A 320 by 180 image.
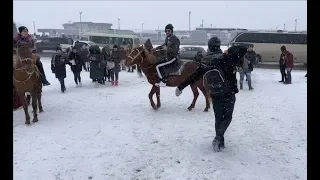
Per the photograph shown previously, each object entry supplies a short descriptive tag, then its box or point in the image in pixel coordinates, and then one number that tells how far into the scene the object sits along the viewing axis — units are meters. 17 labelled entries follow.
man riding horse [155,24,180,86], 8.70
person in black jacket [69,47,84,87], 12.78
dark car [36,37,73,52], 30.52
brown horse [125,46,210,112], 8.95
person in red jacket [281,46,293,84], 14.16
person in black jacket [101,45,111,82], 13.78
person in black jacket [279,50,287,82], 14.40
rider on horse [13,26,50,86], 8.24
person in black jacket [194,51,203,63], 12.46
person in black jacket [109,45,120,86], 13.94
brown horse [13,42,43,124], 7.47
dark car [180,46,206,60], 25.21
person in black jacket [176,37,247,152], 5.47
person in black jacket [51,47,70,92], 11.78
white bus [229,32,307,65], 23.86
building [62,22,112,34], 62.09
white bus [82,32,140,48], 32.78
